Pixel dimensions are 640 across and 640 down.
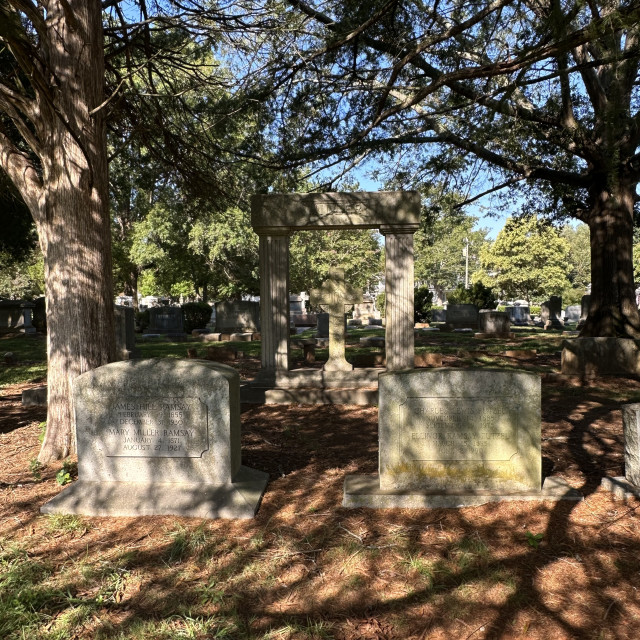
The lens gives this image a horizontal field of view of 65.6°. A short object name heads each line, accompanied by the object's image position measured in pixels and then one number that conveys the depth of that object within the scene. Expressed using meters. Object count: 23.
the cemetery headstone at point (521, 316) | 30.12
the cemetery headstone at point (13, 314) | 22.70
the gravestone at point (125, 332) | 12.19
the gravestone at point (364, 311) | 31.82
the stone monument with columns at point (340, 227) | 8.31
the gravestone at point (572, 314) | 33.34
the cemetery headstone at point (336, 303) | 9.05
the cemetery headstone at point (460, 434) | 3.91
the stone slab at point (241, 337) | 17.91
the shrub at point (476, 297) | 29.14
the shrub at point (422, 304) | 25.58
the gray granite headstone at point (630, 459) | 3.91
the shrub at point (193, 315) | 23.02
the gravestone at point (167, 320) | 20.28
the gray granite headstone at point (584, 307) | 23.76
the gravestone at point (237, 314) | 21.08
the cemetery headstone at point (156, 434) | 3.96
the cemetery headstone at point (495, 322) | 19.52
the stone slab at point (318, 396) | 8.11
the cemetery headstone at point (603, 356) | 9.63
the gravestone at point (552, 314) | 25.34
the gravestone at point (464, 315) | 23.70
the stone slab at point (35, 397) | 7.73
